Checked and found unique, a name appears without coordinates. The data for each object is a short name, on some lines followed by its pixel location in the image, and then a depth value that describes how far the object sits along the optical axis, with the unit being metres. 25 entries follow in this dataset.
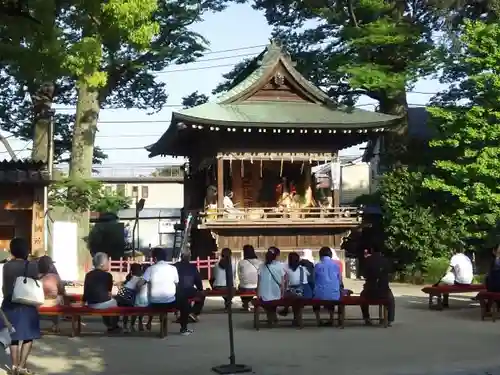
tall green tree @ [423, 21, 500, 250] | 24.44
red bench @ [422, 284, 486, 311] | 16.06
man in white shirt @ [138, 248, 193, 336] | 12.41
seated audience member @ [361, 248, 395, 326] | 13.75
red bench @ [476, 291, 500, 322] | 14.11
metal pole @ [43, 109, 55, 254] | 22.05
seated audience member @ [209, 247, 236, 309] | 16.28
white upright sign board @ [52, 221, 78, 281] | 23.14
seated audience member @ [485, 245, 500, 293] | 14.45
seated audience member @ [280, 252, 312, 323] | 14.12
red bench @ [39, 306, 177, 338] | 12.20
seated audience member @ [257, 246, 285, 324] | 13.55
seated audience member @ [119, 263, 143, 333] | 13.23
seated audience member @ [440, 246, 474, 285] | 16.84
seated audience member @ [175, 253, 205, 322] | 13.07
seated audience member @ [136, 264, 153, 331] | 12.81
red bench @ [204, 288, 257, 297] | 15.51
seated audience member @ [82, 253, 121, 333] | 12.55
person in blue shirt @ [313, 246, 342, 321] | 13.54
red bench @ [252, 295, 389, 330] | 13.36
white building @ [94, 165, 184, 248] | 55.88
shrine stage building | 25.53
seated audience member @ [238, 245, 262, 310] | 15.91
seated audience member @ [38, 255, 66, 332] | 12.74
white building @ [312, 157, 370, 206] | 54.48
